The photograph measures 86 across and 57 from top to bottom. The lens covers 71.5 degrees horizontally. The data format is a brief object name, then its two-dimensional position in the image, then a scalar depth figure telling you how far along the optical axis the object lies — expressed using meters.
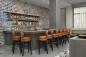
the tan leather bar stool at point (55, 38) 3.03
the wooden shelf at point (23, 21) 3.85
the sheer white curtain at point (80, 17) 6.57
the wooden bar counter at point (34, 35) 2.75
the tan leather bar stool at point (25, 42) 2.44
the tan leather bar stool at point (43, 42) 2.56
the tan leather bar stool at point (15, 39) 2.53
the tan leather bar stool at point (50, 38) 2.80
